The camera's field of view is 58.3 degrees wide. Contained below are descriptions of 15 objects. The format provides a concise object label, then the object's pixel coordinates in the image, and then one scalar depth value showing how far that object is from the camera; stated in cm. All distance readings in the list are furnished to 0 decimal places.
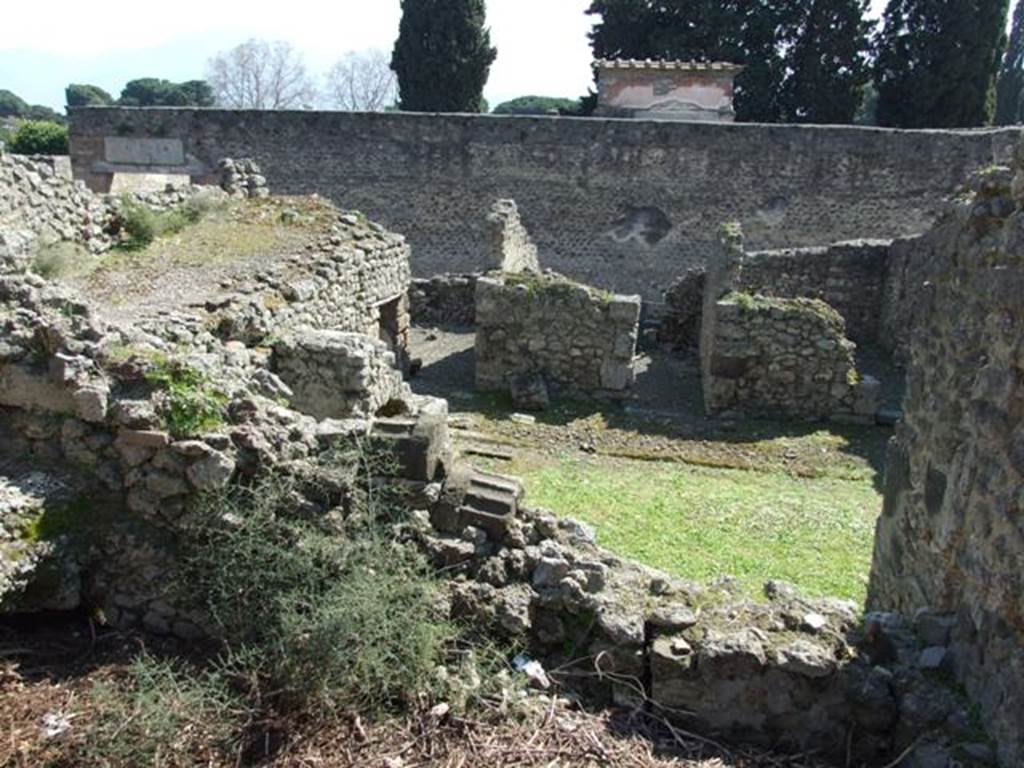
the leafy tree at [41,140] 3284
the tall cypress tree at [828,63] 2733
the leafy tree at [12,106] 7269
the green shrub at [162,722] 351
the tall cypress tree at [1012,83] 4222
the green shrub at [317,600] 371
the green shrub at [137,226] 959
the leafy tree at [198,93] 6669
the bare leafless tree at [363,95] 6794
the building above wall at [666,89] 2169
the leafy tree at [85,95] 6606
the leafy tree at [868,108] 4794
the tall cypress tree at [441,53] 2803
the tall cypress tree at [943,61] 2617
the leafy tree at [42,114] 6384
